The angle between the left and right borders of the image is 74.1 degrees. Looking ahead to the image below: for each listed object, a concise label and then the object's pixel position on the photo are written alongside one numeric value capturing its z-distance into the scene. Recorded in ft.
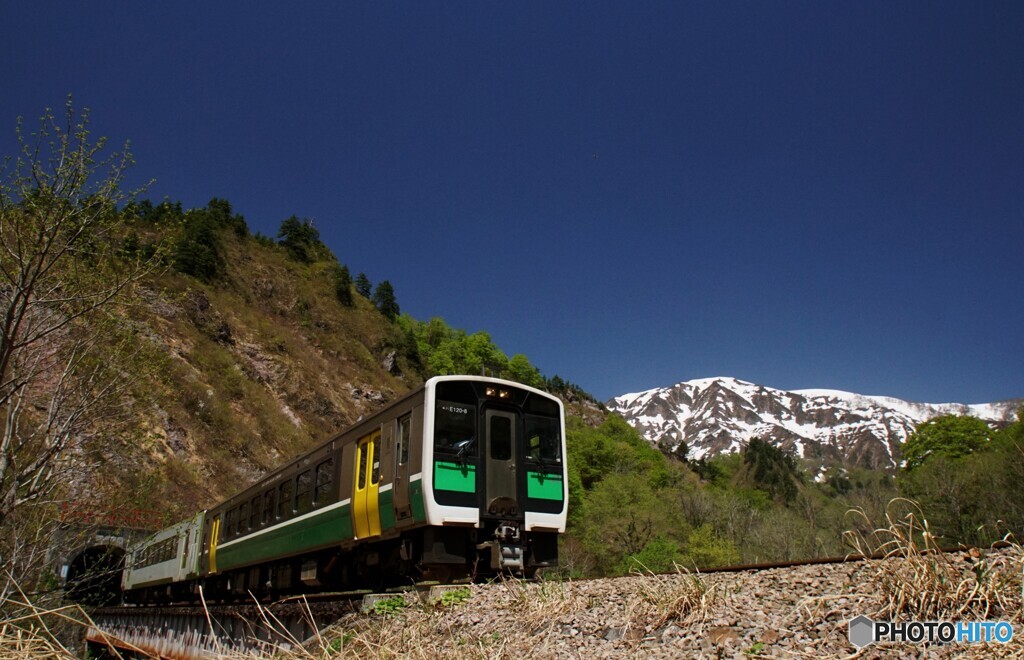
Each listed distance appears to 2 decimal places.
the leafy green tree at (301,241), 297.53
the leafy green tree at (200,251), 202.49
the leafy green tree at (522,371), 315.17
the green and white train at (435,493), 35.01
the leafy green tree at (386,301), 345.72
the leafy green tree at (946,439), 218.79
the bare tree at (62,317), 24.62
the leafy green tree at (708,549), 146.30
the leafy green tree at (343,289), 279.90
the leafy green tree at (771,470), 410.52
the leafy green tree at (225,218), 255.09
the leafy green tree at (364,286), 346.33
